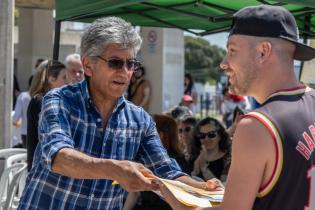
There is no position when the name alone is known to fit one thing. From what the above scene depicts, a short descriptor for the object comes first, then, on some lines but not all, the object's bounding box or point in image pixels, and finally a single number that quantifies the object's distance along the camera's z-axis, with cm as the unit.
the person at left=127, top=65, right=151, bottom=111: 1059
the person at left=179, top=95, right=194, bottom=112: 1030
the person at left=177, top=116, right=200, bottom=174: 582
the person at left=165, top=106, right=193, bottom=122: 679
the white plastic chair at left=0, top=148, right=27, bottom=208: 465
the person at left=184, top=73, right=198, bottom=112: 1223
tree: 5765
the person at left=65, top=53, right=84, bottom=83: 552
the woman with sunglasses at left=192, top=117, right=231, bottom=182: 559
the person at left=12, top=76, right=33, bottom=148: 734
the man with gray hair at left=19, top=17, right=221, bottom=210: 259
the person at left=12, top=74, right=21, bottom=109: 1206
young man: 186
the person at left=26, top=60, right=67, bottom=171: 512
